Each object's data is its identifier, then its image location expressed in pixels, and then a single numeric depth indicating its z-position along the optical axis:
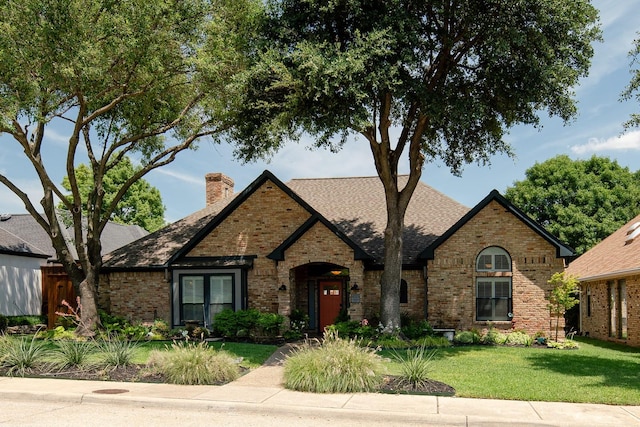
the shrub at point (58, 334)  20.17
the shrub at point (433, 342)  18.48
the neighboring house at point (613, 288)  20.42
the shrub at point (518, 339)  19.45
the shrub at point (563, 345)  18.91
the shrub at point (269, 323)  20.14
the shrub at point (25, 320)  25.52
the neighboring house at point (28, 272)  26.34
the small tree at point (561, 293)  19.25
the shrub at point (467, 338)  19.52
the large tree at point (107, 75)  16.69
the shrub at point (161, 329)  21.00
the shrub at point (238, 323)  20.50
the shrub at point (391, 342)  18.06
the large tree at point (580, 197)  38.25
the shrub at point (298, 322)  20.97
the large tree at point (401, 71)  16.28
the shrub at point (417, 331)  19.81
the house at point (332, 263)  20.70
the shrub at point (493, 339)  19.51
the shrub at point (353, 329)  19.09
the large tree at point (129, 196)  48.56
